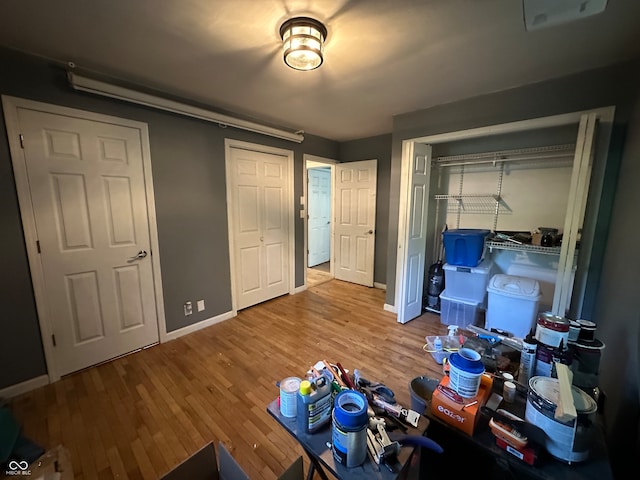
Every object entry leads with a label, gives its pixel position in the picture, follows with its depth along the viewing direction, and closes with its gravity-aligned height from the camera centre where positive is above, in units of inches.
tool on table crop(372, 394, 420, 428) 36.8 -30.6
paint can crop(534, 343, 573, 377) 38.9 -23.1
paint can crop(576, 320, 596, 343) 42.5 -20.8
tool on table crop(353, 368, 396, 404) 42.5 -31.3
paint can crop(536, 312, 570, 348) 39.9 -19.6
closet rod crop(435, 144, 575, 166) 96.3 +21.4
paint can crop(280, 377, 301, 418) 38.3 -29.3
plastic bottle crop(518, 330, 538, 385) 40.9 -24.7
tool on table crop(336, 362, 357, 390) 42.7 -29.2
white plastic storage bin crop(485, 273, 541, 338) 93.1 -36.1
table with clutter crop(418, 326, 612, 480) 29.1 -28.3
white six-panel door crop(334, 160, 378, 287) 161.0 -9.7
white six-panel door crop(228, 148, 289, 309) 123.0 -9.9
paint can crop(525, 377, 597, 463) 29.0 -25.1
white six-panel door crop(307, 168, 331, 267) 213.0 -7.4
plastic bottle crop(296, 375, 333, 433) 35.1 -27.8
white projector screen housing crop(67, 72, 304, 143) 74.4 +35.0
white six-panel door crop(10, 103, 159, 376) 75.2 -9.5
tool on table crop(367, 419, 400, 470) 31.3 -30.0
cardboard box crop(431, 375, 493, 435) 33.4 -27.2
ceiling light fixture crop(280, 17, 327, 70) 56.7 +37.4
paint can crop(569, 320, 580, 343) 42.5 -20.8
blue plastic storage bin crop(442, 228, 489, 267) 104.3 -16.4
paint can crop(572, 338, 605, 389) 38.8 -24.4
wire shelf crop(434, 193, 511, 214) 114.3 +1.5
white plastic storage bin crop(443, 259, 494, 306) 105.4 -31.3
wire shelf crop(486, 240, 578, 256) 92.7 -15.6
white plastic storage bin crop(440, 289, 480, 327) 108.8 -45.3
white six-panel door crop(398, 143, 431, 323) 109.8 -12.9
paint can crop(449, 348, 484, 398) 34.7 -22.8
